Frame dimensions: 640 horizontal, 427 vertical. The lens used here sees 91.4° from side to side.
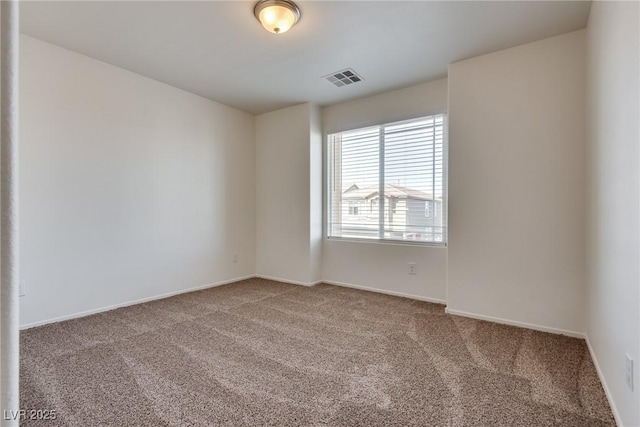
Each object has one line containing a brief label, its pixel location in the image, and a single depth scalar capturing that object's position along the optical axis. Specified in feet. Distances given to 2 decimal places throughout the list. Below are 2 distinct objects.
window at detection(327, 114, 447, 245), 11.60
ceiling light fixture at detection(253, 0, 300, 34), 7.22
